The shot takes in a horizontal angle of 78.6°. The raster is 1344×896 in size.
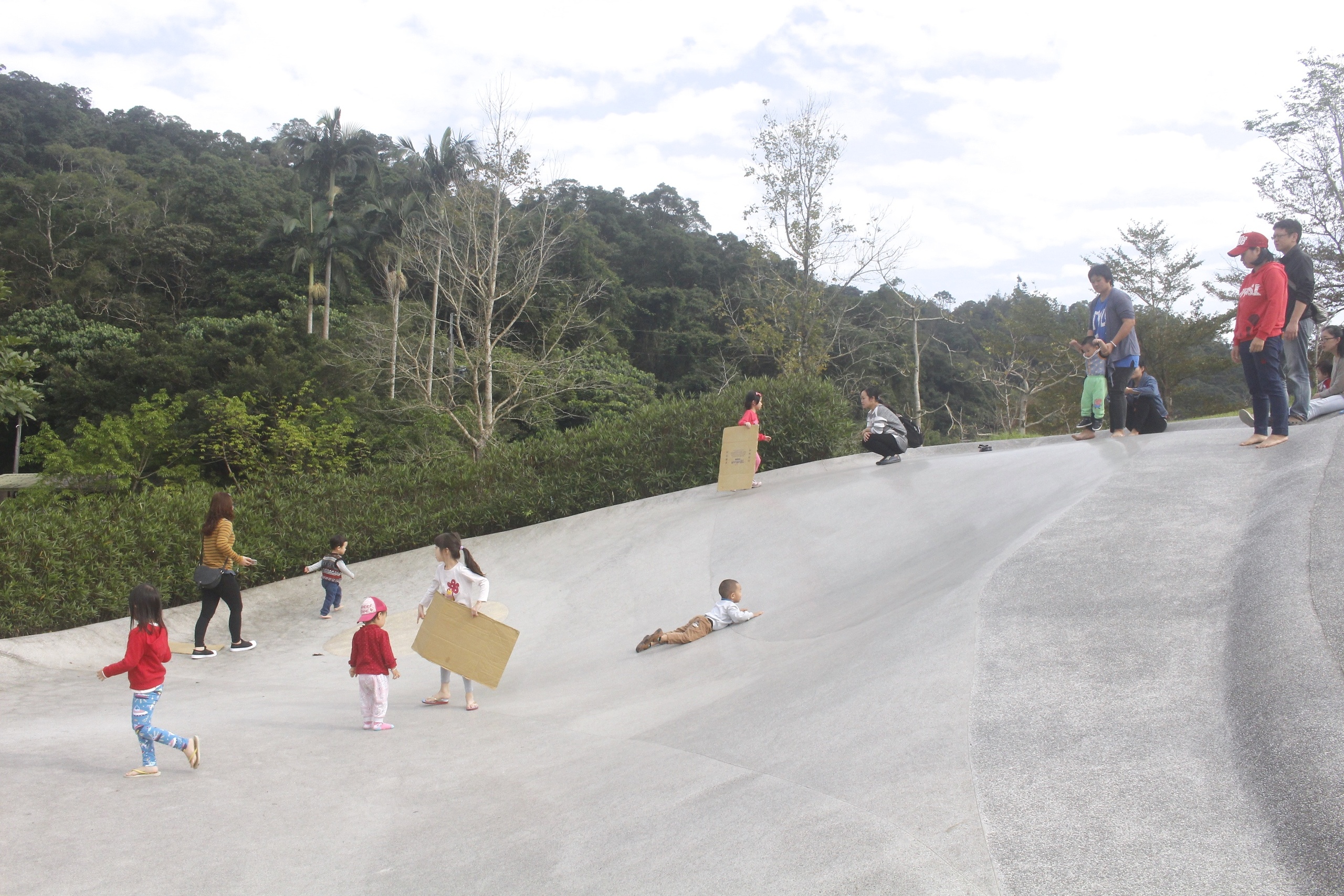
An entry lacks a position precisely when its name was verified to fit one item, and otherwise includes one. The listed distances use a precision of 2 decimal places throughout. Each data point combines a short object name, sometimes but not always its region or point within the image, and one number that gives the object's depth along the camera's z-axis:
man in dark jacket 7.14
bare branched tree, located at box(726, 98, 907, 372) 23.52
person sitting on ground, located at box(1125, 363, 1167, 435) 10.50
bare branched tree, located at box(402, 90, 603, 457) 20.55
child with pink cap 5.81
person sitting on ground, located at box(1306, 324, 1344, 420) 9.02
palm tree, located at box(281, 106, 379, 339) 43.50
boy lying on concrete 7.32
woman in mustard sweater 8.46
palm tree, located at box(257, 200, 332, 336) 42.00
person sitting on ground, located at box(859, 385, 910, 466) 11.55
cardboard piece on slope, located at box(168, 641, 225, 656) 8.07
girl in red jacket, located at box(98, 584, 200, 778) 4.87
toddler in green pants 9.20
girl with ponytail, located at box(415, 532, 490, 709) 6.68
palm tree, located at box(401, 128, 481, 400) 35.31
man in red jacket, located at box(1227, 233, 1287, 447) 6.98
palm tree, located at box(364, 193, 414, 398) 39.91
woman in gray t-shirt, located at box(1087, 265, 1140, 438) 8.95
